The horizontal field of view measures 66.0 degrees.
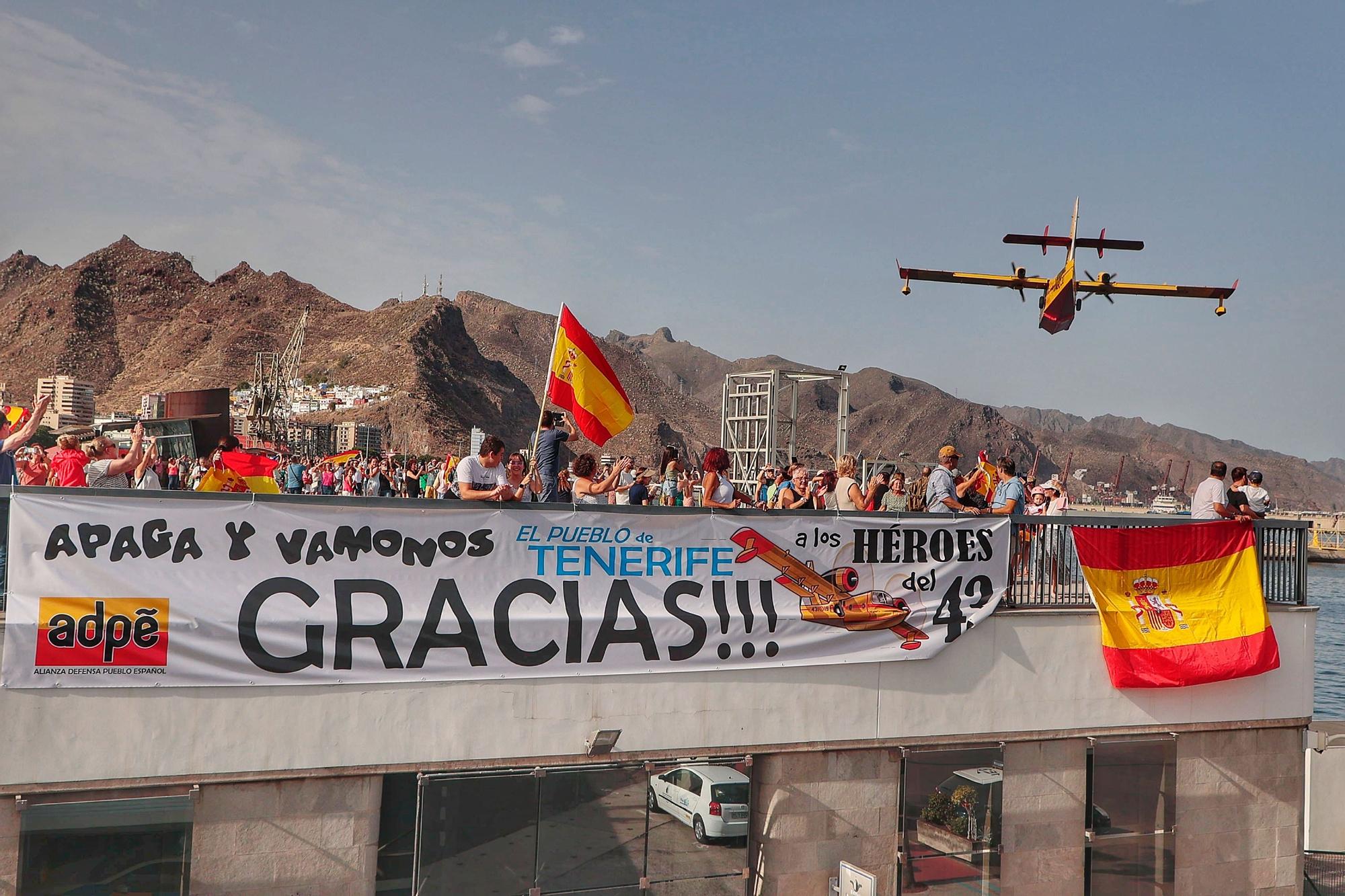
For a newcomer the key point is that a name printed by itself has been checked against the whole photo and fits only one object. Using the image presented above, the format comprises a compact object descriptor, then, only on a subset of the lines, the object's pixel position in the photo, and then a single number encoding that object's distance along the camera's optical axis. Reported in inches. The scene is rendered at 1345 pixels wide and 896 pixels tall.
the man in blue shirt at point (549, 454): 405.1
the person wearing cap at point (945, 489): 410.3
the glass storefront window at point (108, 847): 281.7
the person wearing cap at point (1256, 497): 480.7
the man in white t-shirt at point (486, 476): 331.0
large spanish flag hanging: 411.2
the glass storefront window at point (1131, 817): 404.5
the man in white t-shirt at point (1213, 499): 431.8
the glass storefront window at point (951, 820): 379.6
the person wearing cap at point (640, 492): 482.9
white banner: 289.9
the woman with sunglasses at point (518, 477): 423.2
